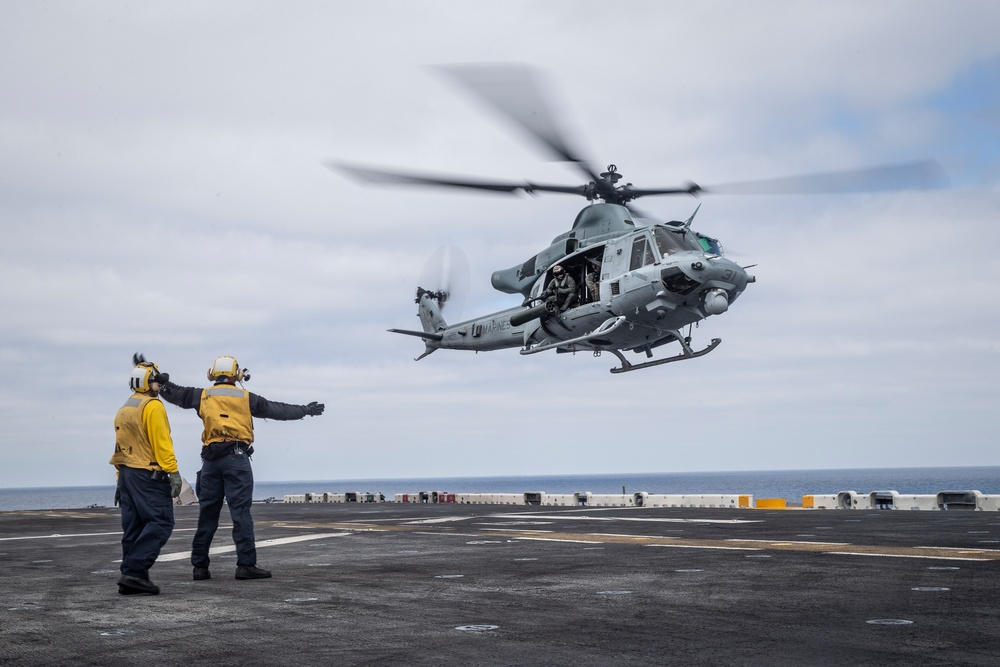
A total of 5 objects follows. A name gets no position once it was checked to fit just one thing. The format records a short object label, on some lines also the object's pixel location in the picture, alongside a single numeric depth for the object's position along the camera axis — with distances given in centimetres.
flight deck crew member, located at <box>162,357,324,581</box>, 925
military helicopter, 2227
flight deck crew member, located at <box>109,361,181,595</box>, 847
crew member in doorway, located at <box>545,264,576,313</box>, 2545
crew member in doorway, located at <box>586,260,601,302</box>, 2489
